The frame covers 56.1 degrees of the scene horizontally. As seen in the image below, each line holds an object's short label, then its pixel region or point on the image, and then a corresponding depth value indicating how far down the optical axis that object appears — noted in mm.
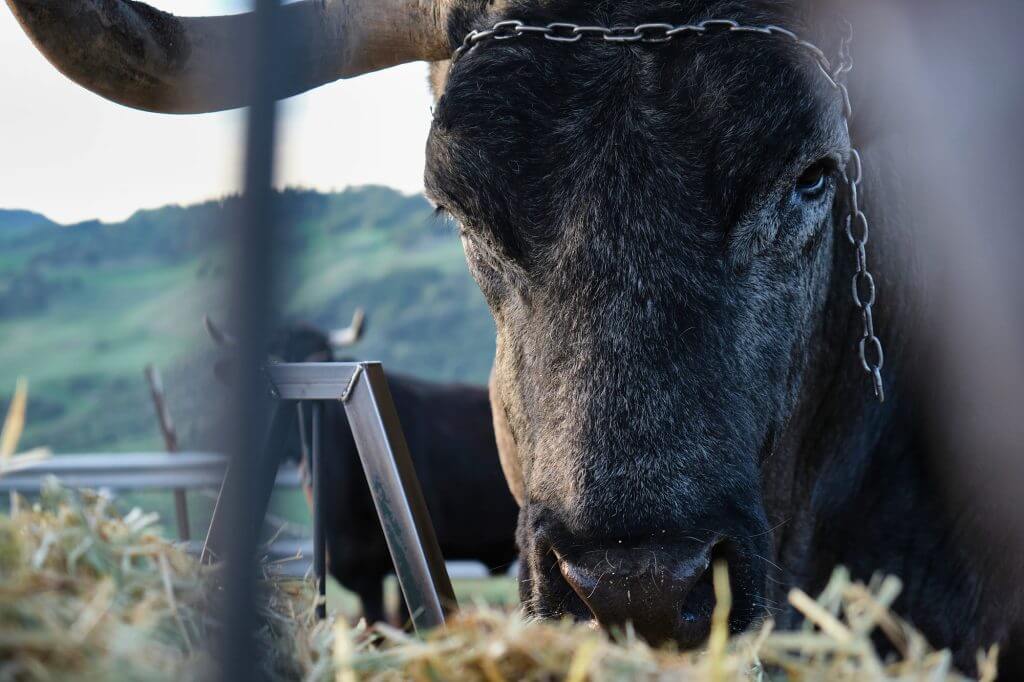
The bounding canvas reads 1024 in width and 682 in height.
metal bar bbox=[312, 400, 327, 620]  2439
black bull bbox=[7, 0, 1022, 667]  1930
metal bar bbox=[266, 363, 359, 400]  2387
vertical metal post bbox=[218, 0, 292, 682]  922
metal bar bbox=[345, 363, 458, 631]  2133
